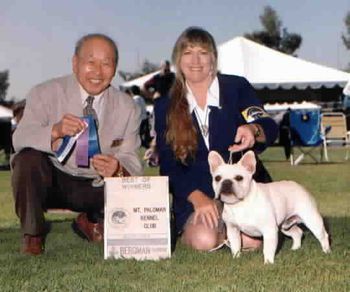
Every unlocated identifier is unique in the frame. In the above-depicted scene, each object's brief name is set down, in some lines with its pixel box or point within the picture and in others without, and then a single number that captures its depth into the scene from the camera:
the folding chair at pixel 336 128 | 14.42
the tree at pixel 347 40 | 53.56
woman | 3.57
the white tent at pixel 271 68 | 16.34
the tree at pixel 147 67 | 57.59
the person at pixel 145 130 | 12.64
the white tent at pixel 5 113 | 14.09
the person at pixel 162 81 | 10.40
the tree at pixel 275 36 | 54.41
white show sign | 3.41
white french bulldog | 3.10
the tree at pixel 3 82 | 55.85
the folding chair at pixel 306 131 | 12.59
